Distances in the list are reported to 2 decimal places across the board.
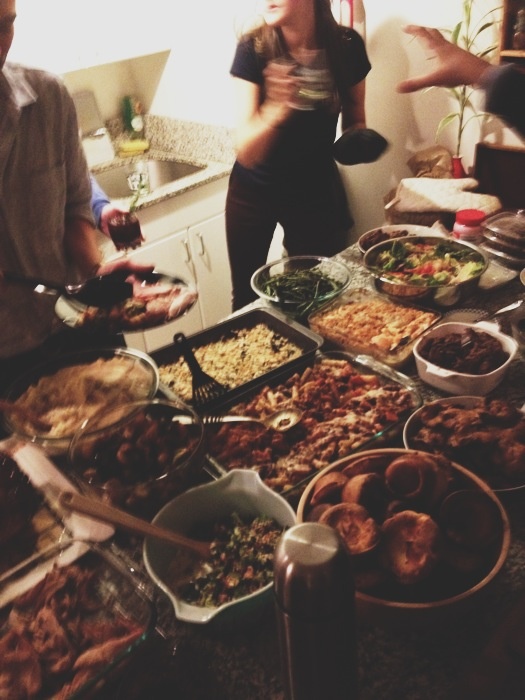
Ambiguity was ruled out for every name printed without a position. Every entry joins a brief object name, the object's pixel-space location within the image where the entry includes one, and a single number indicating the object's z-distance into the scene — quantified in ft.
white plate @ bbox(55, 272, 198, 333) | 4.54
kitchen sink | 11.57
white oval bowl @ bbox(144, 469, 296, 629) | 2.90
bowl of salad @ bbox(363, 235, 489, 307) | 5.60
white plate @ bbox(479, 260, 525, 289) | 5.82
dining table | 2.64
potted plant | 8.23
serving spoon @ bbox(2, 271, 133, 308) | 4.65
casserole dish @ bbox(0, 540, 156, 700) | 2.49
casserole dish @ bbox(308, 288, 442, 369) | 4.77
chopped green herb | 2.89
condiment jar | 6.74
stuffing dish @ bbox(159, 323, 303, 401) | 4.75
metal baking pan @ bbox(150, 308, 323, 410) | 4.52
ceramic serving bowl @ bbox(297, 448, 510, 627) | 2.67
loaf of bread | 7.70
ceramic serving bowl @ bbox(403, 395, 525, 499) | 3.34
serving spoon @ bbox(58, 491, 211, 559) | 2.76
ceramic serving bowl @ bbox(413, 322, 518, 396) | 4.25
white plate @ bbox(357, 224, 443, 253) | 6.86
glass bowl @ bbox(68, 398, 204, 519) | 3.26
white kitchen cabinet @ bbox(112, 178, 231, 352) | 9.96
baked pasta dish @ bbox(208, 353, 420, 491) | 3.77
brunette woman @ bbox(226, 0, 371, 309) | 7.35
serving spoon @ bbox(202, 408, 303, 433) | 4.12
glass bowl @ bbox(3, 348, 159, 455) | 3.92
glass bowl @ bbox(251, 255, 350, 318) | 5.59
